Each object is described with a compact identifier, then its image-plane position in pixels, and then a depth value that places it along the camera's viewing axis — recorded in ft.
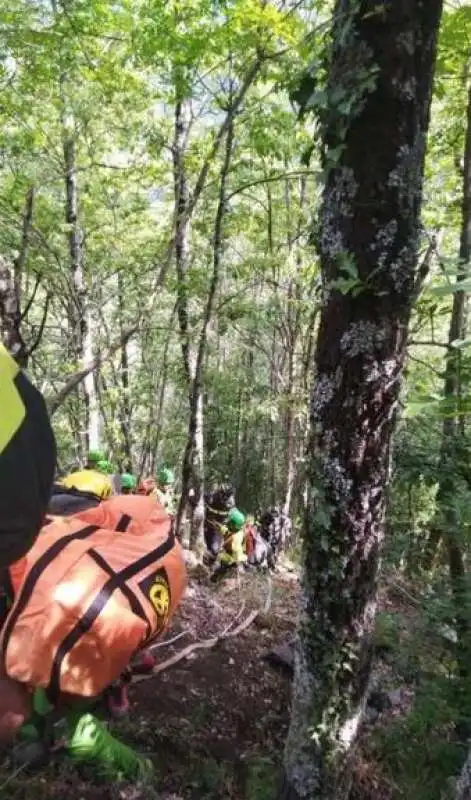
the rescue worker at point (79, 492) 10.91
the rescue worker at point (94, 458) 24.94
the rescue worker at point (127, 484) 26.49
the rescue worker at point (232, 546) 27.40
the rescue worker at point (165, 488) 32.89
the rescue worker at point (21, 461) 3.81
